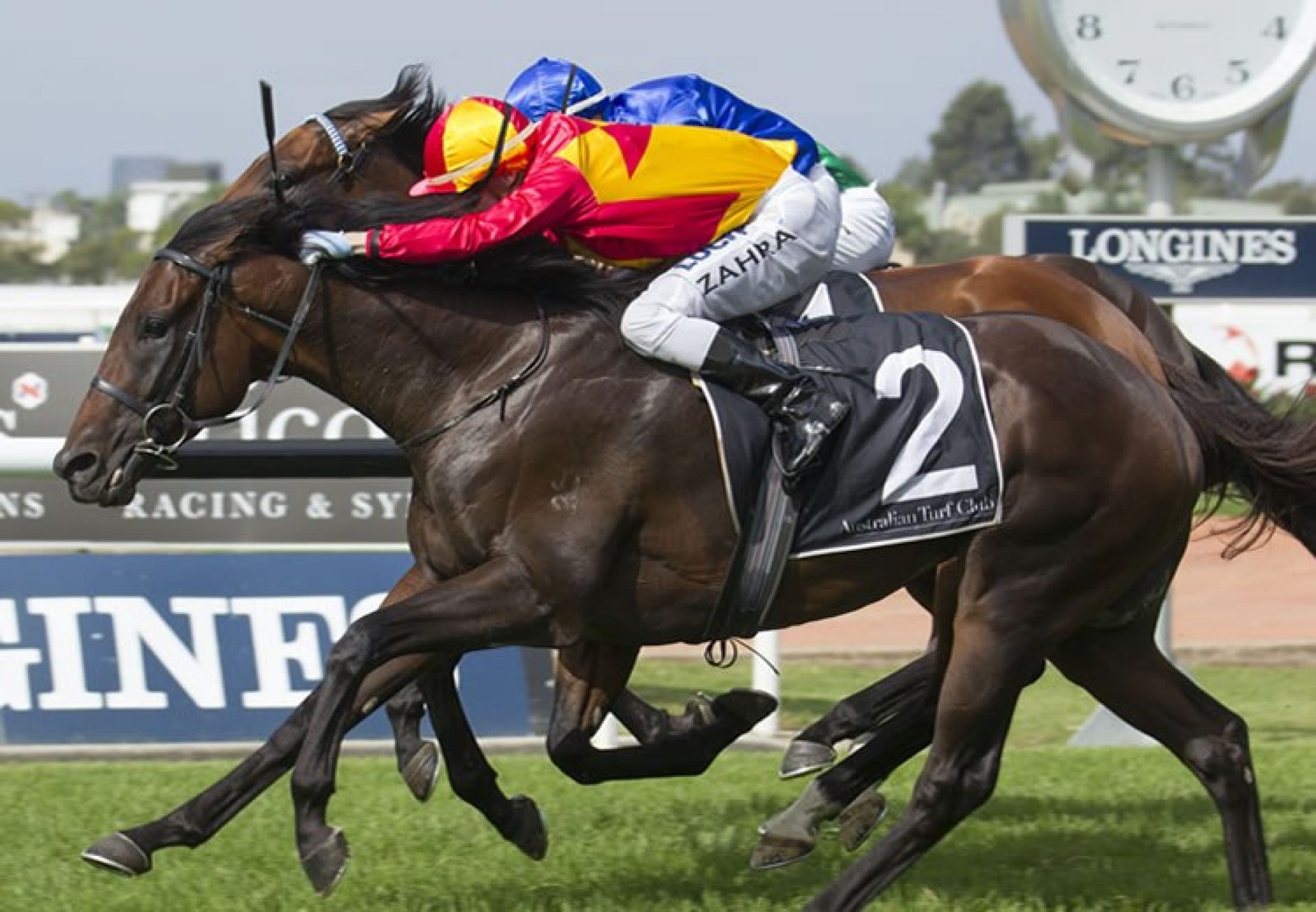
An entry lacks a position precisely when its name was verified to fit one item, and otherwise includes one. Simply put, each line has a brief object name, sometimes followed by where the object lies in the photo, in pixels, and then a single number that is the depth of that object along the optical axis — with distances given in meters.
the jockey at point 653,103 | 11.41
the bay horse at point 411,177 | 10.55
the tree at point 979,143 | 178.75
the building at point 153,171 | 168.75
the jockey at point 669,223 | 9.55
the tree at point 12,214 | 150.12
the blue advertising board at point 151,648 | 14.11
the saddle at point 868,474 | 9.57
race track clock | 21.78
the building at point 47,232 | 148.87
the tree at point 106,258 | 134.50
